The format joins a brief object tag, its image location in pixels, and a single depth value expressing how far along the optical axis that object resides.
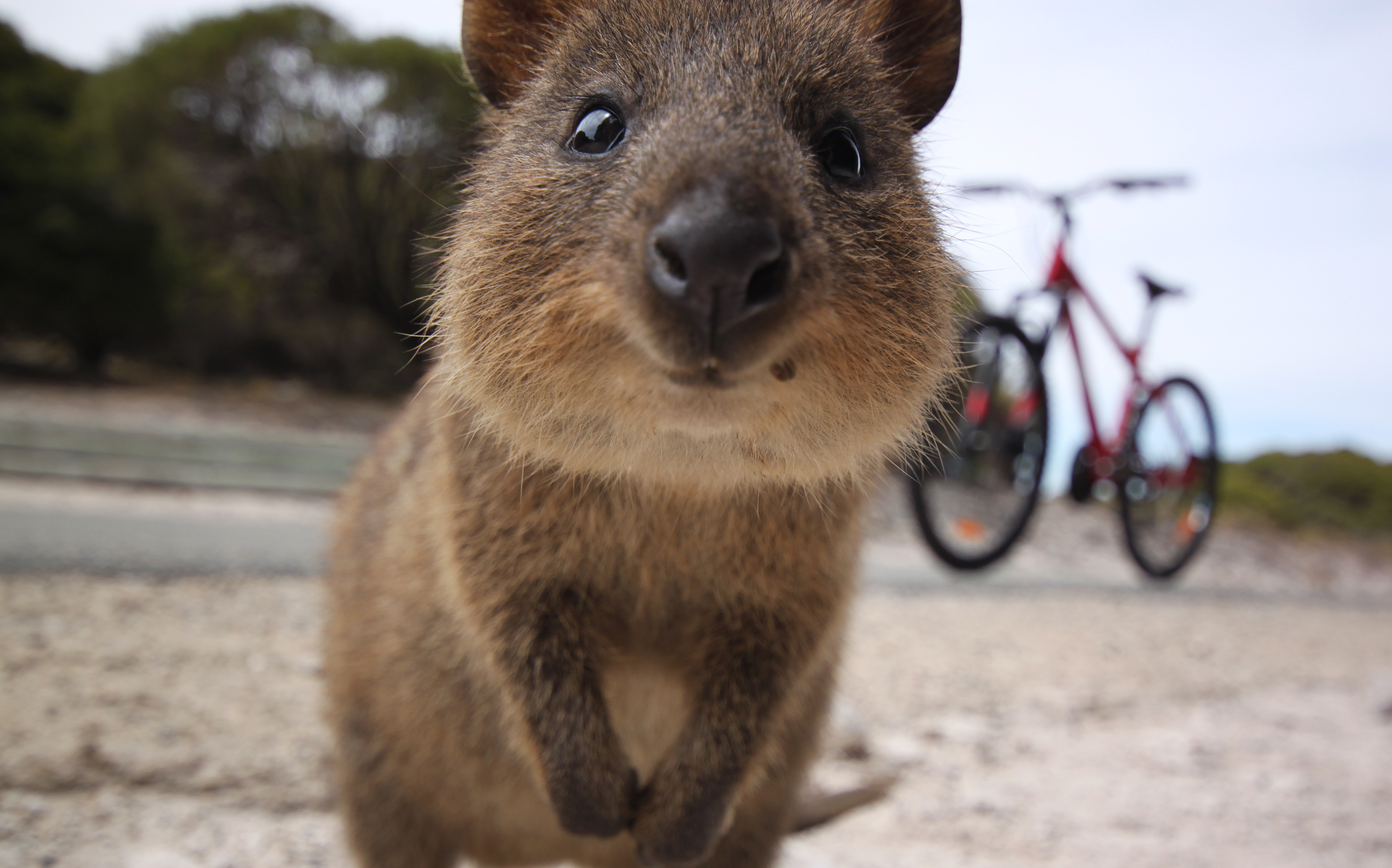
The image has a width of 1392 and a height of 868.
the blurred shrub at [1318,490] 7.29
